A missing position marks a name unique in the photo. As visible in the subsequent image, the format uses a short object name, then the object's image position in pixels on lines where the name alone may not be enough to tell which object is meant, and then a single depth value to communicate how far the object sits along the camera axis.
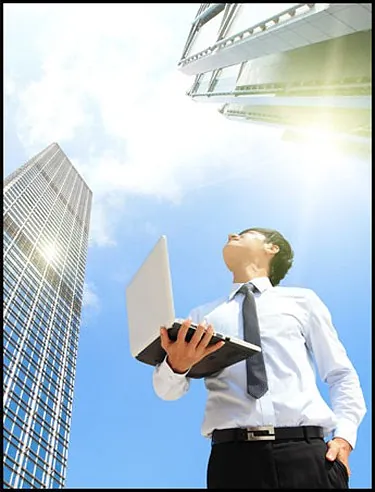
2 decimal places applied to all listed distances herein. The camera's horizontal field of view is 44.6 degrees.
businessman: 2.42
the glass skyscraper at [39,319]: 47.94
